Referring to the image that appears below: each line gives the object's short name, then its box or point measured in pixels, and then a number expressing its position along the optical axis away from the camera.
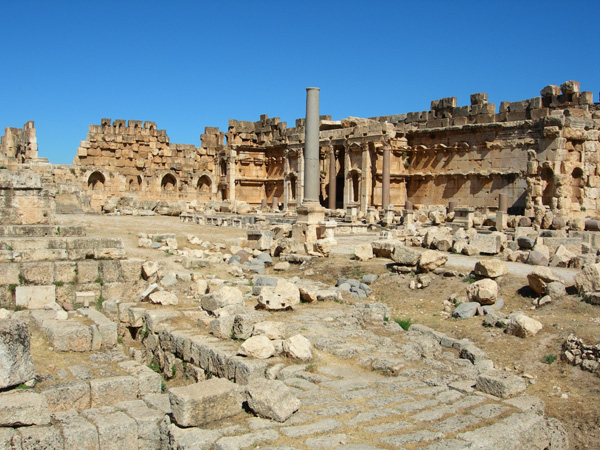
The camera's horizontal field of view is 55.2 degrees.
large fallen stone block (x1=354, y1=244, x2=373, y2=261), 14.17
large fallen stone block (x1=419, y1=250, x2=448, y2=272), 12.24
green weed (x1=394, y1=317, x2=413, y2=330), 9.06
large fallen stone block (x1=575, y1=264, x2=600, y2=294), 9.46
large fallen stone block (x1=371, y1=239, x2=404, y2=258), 14.34
